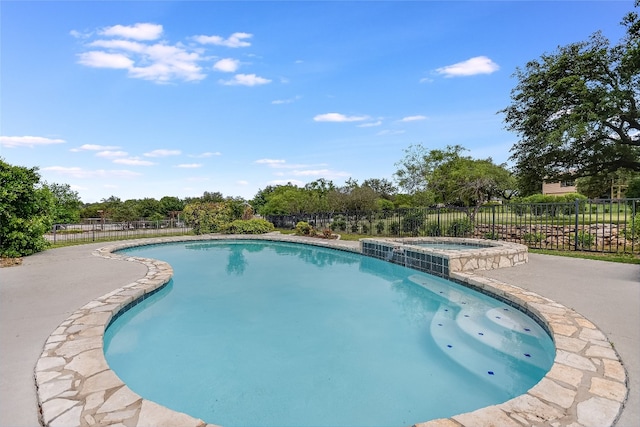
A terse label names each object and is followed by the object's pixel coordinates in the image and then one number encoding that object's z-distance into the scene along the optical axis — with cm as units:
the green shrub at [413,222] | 1373
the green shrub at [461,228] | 1238
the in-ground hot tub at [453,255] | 673
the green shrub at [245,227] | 1689
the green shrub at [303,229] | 1619
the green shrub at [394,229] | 1420
